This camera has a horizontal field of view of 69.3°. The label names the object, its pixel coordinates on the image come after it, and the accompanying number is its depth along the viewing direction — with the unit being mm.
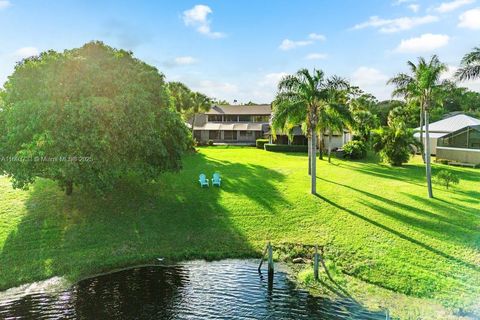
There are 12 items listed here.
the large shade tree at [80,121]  17500
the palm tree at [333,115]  23656
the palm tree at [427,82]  22391
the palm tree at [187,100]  50000
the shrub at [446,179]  25609
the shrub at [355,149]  41312
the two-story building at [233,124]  62344
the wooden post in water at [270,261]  15086
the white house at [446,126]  41284
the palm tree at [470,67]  22141
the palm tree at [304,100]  23359
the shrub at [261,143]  53875
